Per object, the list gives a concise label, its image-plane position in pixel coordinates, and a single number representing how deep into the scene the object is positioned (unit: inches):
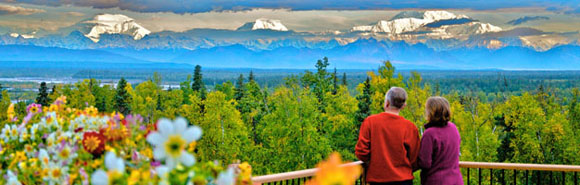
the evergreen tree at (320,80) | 1473.9
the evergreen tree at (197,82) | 1870.0
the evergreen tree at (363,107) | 1171.3
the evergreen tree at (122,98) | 1697.8
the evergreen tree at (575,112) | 1296.0
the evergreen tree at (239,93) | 1589.6
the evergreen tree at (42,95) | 1429.5
